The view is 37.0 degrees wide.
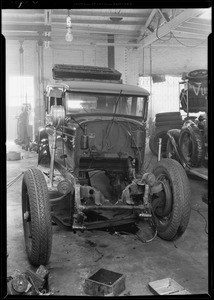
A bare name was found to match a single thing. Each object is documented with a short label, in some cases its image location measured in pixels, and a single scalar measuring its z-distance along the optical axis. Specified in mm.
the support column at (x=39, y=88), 14617
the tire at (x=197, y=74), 9109
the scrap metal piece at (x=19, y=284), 2801
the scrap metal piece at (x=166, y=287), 2822
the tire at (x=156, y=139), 10531
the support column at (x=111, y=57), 14792
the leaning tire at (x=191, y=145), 7062
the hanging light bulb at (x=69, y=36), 8025
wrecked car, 3539
